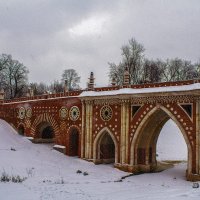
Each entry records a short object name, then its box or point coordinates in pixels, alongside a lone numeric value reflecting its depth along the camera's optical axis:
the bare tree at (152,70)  44.72
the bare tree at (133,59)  42.59
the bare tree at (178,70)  47.08
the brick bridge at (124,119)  20.97
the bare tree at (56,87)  61.12
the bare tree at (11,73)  49.31
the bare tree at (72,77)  62.94
